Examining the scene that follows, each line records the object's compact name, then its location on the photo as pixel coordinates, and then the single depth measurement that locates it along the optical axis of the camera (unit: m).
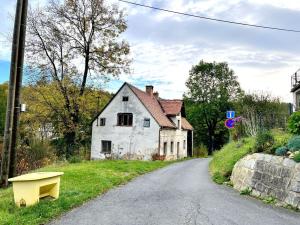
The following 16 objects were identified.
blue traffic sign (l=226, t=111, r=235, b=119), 14.42
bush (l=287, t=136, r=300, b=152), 7.23
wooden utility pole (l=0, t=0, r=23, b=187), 7.94
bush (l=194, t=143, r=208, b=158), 37.19
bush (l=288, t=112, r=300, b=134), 8.71
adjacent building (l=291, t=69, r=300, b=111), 24.19
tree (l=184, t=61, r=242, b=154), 38.65
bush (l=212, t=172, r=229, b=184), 9.96
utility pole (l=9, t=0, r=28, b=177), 8.12
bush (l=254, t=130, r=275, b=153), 8.74
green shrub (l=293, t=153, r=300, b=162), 6.68
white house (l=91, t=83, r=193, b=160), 24.08
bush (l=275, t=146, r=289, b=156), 7.53
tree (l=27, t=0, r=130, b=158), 19.10
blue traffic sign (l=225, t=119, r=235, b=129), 14.50
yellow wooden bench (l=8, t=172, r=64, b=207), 5.85
